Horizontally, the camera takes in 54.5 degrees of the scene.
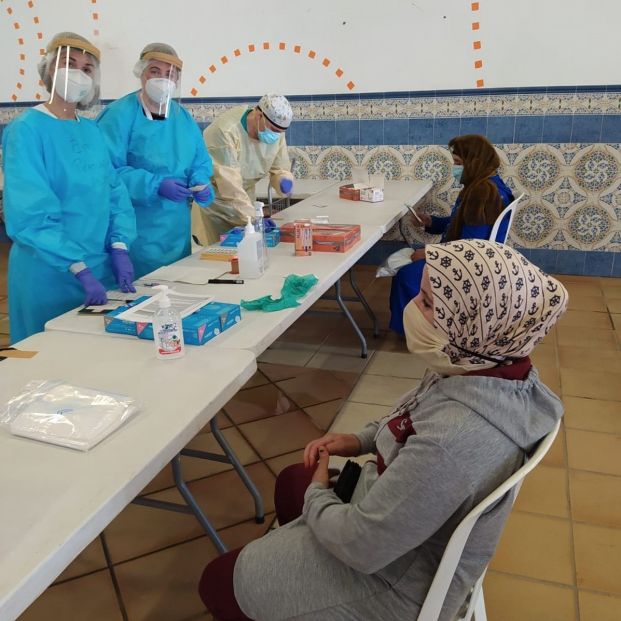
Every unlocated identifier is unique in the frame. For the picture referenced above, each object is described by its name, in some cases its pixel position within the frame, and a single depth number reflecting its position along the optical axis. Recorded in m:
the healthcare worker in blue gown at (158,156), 2.52
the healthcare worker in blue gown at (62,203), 1.91
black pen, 2.09
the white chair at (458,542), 0.90
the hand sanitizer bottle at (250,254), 2.10
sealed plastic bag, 1.15
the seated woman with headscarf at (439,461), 0.95
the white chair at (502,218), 2.81
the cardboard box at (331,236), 2.48
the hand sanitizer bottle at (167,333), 1.47
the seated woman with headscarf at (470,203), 2.93
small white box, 3.53
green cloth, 1.83
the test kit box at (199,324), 1.57
